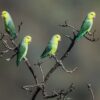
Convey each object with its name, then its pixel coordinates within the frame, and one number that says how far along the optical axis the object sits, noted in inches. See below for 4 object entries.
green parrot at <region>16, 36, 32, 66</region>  598.5
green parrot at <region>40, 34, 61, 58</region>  644.7
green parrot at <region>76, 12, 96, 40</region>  603.2
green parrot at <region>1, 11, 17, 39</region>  637.1
